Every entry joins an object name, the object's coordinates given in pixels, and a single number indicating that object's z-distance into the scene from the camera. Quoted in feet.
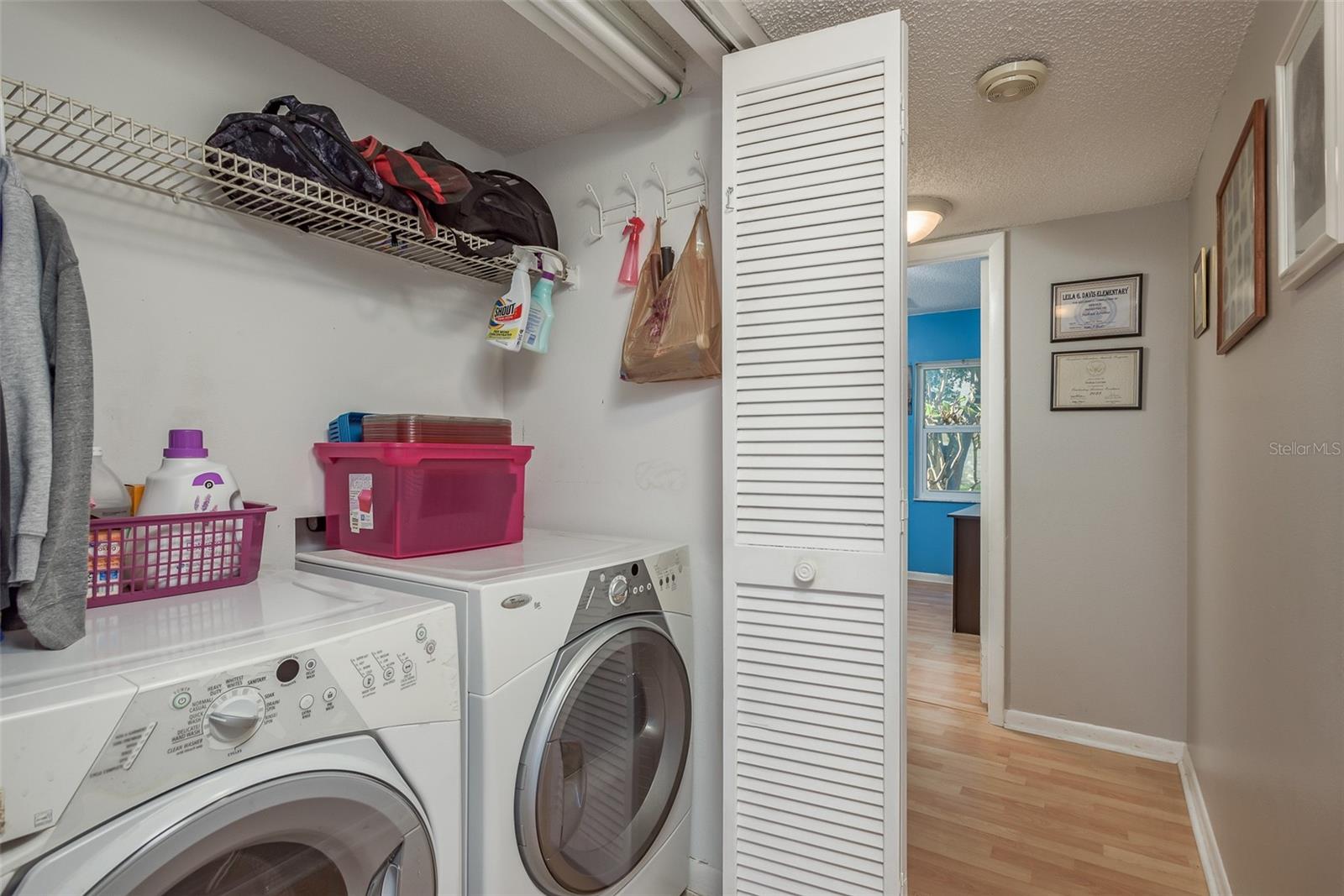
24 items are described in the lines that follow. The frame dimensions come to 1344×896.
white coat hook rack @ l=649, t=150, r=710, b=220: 5.86
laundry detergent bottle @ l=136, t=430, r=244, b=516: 4.00
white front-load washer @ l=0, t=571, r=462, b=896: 2.21
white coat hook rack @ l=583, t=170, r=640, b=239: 6.27
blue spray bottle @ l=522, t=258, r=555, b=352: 6.16
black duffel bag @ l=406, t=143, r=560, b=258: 5.56
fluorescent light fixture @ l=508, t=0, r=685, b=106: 4.51
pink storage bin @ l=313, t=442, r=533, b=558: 4.81
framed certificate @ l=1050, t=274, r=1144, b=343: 8.42
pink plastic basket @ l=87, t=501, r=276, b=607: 3.61
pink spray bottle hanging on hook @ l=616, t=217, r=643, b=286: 6.13
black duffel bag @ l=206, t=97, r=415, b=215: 4.35
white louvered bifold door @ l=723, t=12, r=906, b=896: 4.54
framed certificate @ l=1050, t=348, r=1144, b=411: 8.39
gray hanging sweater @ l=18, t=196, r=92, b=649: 2.83
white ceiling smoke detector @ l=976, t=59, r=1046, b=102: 5.40
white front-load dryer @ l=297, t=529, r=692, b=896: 3.78
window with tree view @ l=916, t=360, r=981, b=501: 18.70
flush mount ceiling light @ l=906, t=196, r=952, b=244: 8.19
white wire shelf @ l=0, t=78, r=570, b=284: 3.78
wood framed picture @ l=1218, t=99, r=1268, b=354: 4.42
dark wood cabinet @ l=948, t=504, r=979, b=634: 13.50
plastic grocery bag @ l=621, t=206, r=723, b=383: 5.52
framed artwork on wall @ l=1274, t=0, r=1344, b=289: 3.02
